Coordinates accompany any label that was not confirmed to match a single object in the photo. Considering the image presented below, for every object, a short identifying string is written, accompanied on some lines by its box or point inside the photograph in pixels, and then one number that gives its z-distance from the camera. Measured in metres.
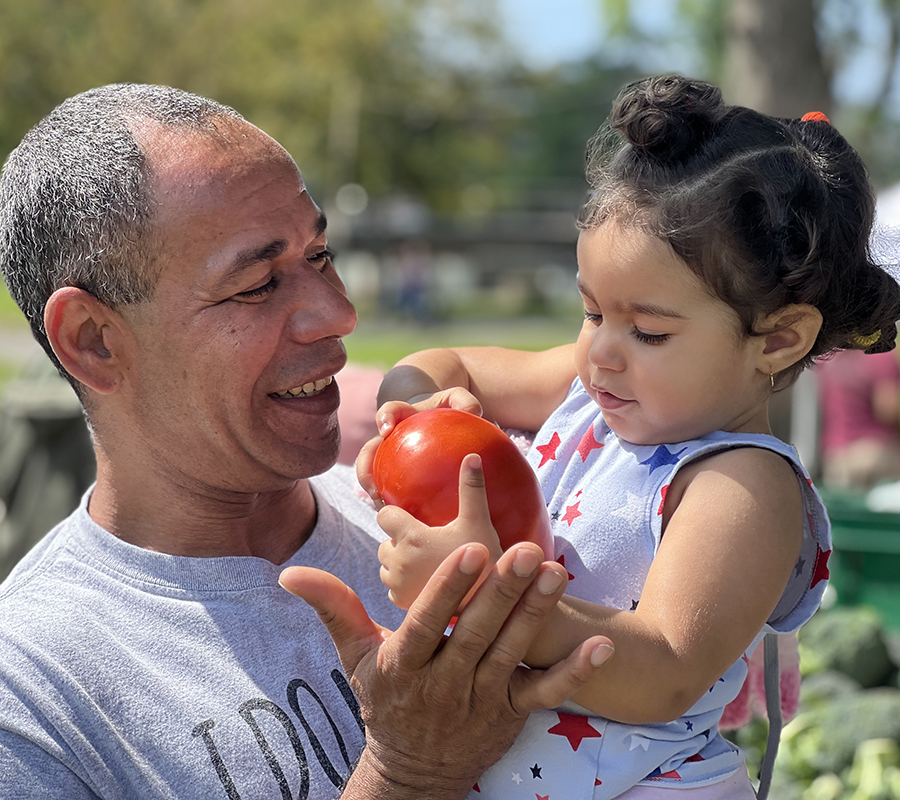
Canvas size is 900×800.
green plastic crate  5.05
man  1.89
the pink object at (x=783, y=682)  2.62
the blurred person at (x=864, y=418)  7.07
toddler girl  1.63
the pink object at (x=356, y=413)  2.93
